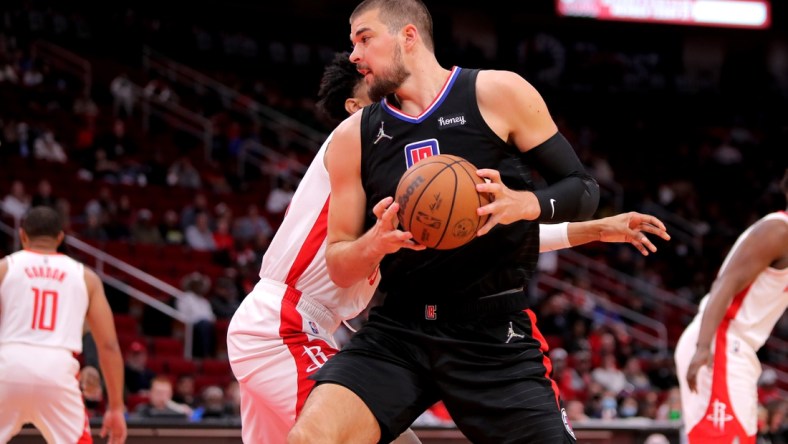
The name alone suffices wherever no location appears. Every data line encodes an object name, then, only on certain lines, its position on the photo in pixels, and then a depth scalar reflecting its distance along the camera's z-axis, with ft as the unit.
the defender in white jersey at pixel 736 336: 16.92
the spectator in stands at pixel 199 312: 39.11
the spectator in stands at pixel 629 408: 40.63
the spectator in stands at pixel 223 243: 46.06
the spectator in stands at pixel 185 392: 33.50
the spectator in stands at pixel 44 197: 41.68
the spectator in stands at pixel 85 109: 54.95
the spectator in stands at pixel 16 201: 42.09
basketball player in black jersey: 11.50
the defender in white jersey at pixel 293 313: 13.15
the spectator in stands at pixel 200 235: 46.91
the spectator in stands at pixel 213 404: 31.14
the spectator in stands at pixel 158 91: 60.13
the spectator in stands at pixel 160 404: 28.99
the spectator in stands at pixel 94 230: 43.68
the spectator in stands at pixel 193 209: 47.42
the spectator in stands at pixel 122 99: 58.59
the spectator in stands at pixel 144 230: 45.03
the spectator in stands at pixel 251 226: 48.98
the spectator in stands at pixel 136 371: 33.99
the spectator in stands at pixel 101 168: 49.78
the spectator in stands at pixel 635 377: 46.44
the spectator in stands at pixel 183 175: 52.42
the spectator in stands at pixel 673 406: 37.81
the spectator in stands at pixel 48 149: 49.73
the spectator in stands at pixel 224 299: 41.22
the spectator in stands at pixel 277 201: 54.08
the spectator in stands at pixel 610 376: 45.39
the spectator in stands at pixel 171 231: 46.11
